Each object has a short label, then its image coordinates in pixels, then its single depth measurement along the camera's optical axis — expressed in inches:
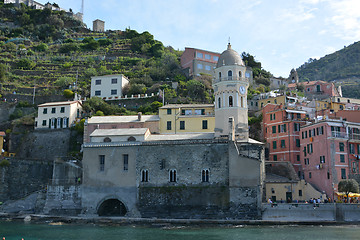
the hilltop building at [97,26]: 4751.0
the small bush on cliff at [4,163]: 1925.4
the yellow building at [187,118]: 2037.4
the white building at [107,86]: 2682.1
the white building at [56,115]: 2253.9
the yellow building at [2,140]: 2148.6
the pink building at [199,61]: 2999.5
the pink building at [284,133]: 2000.5
